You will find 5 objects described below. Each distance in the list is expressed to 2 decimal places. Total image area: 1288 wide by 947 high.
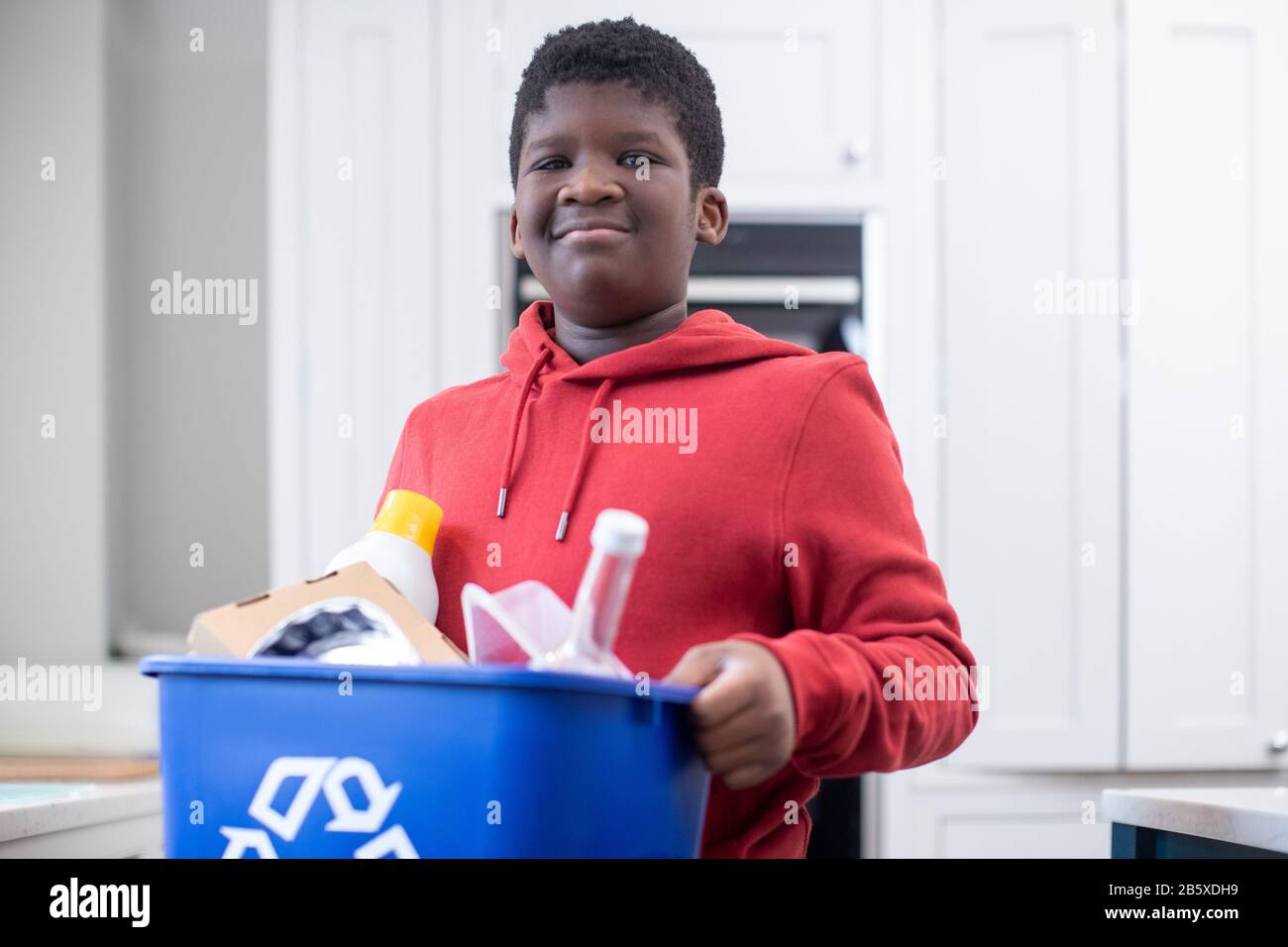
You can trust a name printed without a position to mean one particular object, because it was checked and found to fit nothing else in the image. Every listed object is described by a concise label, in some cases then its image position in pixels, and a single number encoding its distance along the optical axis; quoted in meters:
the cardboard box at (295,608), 0.72
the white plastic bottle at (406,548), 0.81
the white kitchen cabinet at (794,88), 2.09
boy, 0.76
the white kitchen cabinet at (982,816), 2.02
